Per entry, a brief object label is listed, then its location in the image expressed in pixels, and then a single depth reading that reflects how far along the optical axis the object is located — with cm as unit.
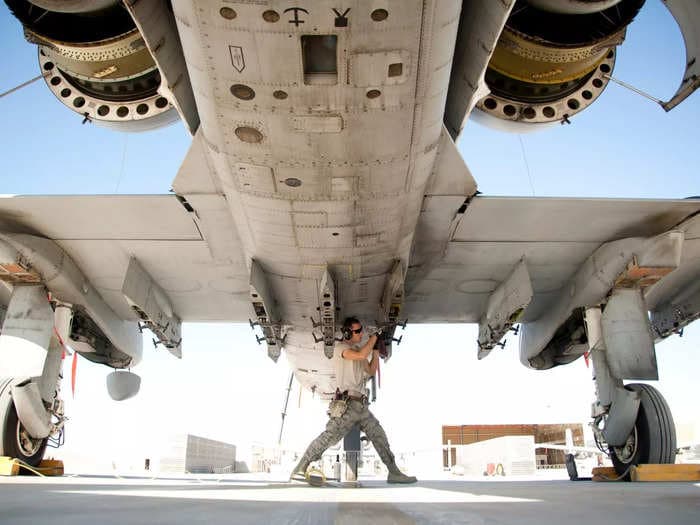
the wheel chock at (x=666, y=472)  819
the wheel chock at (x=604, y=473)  937
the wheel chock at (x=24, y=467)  848
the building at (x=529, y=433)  4272
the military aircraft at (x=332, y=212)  543
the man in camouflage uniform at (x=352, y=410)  751
